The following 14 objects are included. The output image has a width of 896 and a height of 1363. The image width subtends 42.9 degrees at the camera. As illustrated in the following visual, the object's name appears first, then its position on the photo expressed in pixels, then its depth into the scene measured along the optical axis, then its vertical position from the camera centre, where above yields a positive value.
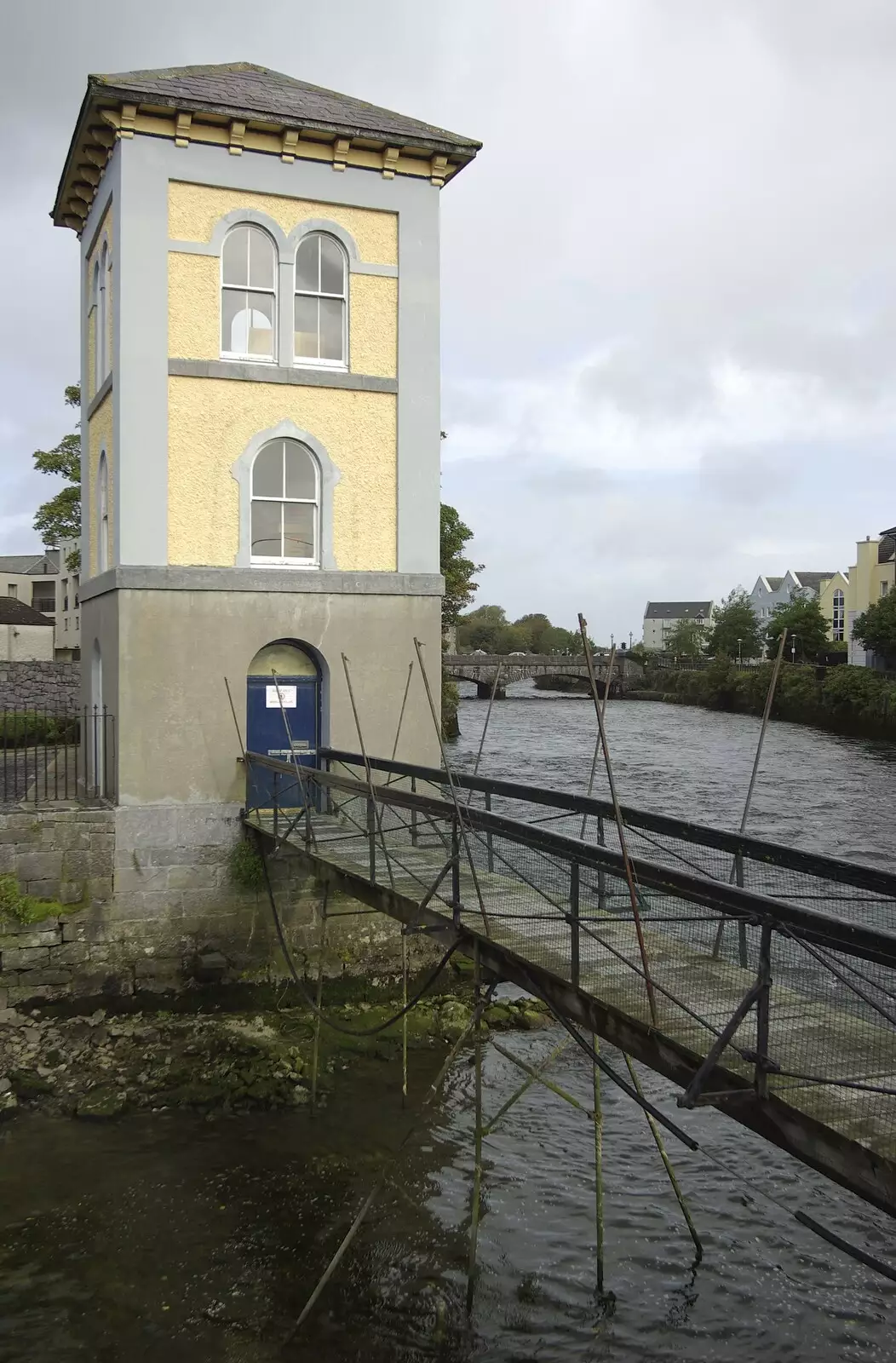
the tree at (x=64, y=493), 34.16 +5.41
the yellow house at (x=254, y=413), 13.88 +3.33
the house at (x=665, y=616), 151.00 +8.16
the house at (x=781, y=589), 109.19 +8.79
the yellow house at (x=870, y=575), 69.25 +6.37
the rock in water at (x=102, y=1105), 11.29 -4.32
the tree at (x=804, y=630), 68.56 +2.87
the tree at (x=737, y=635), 89.44 +3.31
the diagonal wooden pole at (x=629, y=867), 6.30 -1.12
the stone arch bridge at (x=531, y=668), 73.06 +0.49
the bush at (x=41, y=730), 24.20 -1.26
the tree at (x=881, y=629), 52.53 +2.28
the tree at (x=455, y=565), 34.50 +3.44
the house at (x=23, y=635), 55.44 +1.93
